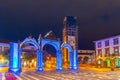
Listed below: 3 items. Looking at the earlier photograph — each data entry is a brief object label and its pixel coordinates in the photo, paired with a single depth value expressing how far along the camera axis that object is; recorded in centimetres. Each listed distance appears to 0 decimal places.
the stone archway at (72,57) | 2257
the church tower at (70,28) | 5682
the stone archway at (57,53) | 2183
